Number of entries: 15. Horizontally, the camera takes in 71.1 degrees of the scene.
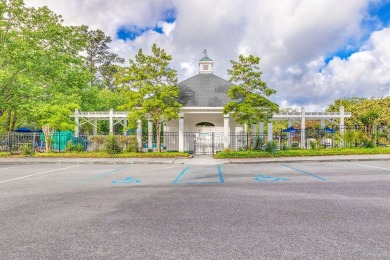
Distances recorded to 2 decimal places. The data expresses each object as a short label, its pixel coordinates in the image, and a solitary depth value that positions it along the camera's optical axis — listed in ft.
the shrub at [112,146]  70.28
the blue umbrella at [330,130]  92.06
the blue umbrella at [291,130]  93.47
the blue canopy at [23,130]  97.72
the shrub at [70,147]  76.51
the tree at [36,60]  83.05
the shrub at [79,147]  75.05
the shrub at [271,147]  67.67
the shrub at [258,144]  72.26
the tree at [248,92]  68.90
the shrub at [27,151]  72.54
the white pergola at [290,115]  93.66
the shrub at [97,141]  76.79
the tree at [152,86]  69.72
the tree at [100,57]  177.99
